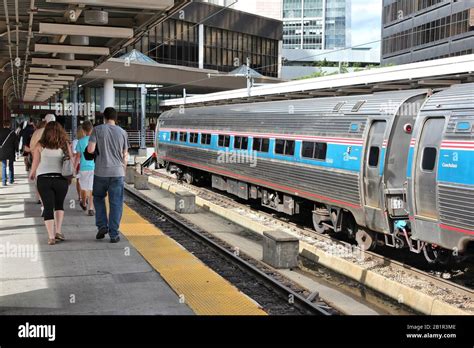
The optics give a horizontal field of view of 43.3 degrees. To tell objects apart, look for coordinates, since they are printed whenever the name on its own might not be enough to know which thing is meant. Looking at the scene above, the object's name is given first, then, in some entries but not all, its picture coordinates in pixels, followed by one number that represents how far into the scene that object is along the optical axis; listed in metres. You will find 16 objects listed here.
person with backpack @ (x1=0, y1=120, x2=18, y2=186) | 16.39
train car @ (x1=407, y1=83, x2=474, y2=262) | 8.57
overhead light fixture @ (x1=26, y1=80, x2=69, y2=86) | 22.36
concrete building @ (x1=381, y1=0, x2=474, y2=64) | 62.47
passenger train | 8.88
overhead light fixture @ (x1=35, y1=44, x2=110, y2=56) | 12.90
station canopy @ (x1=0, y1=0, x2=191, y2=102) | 9.26
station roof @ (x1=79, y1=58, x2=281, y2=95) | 46.65
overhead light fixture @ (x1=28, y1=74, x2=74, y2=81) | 19.97
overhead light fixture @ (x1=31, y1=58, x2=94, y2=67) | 15.36
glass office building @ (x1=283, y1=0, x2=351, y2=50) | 172.50
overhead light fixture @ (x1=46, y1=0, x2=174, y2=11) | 8.54
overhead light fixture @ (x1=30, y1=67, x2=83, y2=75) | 17.67
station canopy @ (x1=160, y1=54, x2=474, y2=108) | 10.70
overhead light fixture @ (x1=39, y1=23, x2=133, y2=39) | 10.51
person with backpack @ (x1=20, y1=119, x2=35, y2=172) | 17.21
